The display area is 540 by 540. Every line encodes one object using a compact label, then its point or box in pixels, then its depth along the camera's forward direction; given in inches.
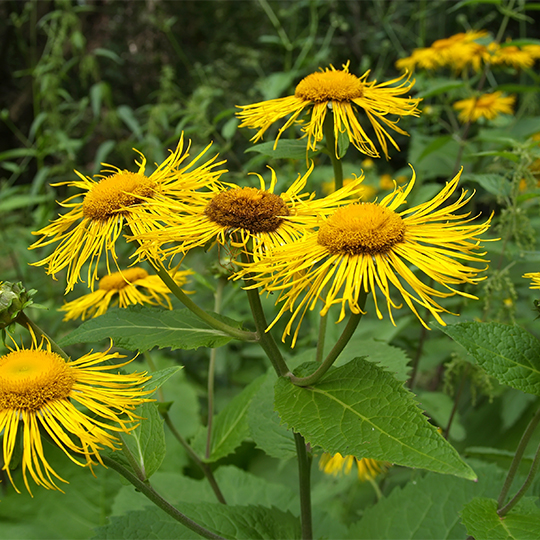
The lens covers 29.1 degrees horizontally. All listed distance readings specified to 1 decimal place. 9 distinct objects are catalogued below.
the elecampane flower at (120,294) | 15.1
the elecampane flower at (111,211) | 12.8
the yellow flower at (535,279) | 12.3
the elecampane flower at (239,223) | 12.4
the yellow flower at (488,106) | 33.7
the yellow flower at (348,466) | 18.4
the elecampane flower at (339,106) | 14.0
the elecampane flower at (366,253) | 11.6
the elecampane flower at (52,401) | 11.7
